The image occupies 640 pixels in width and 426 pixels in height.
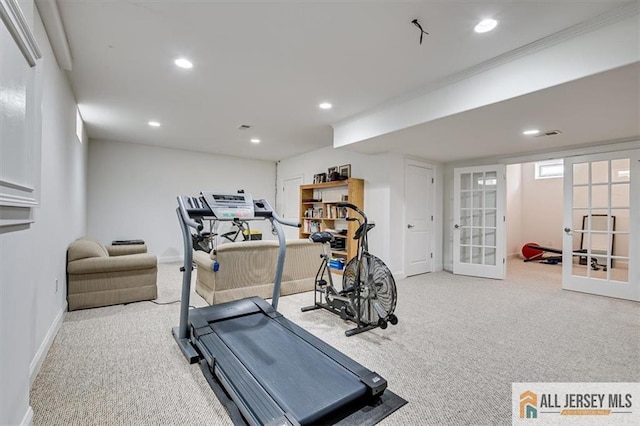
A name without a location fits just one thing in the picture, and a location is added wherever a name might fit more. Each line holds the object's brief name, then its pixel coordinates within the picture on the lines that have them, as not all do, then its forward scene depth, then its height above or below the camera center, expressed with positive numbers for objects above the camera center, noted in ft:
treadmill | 4.98 -3.23
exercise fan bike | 8.50 -2.50
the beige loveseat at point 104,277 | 10.16 -2.53
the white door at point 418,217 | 17.09 -0.30
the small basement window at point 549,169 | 23.17 +3.67
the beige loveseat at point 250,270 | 10.87 -2.45
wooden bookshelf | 17.06 +0.11
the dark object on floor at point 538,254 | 21.13 -3.13
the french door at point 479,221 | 16.37 -0.49
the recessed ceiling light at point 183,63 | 8.94 +4.67
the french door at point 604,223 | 12.67 -0.45
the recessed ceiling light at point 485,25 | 6.97 +4.66
